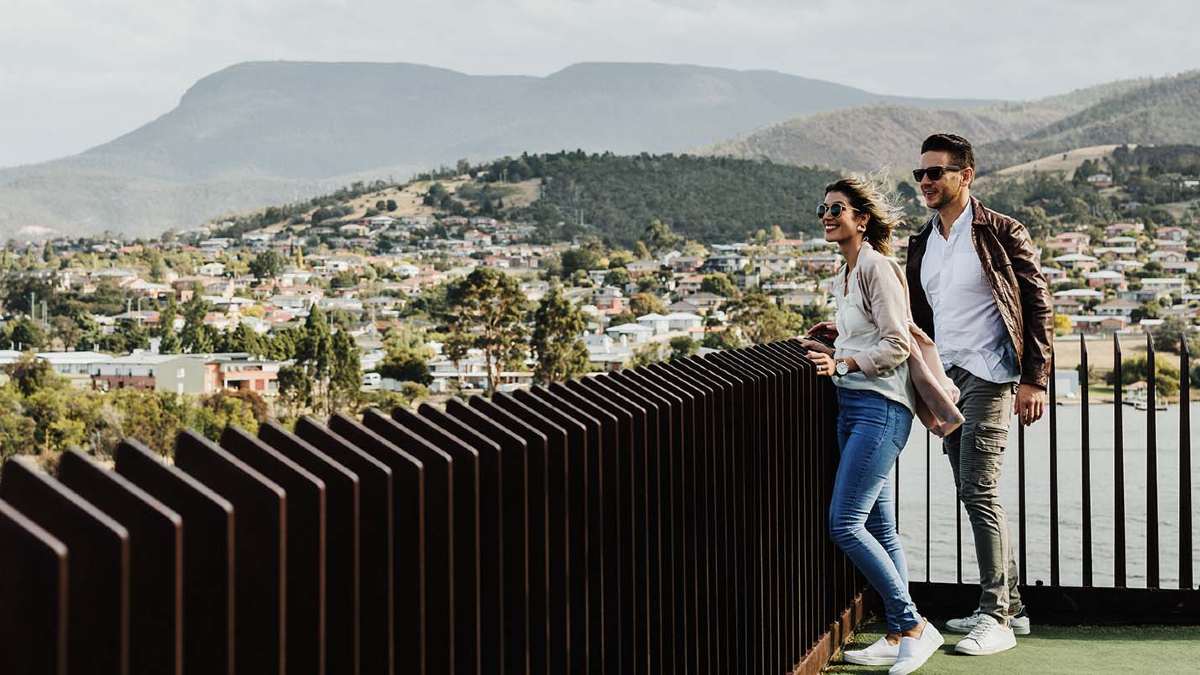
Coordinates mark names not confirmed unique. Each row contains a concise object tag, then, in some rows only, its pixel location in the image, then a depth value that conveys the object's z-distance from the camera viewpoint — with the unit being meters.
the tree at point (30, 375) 62.41
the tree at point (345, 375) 63.03
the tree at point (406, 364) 63.09
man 4.01
